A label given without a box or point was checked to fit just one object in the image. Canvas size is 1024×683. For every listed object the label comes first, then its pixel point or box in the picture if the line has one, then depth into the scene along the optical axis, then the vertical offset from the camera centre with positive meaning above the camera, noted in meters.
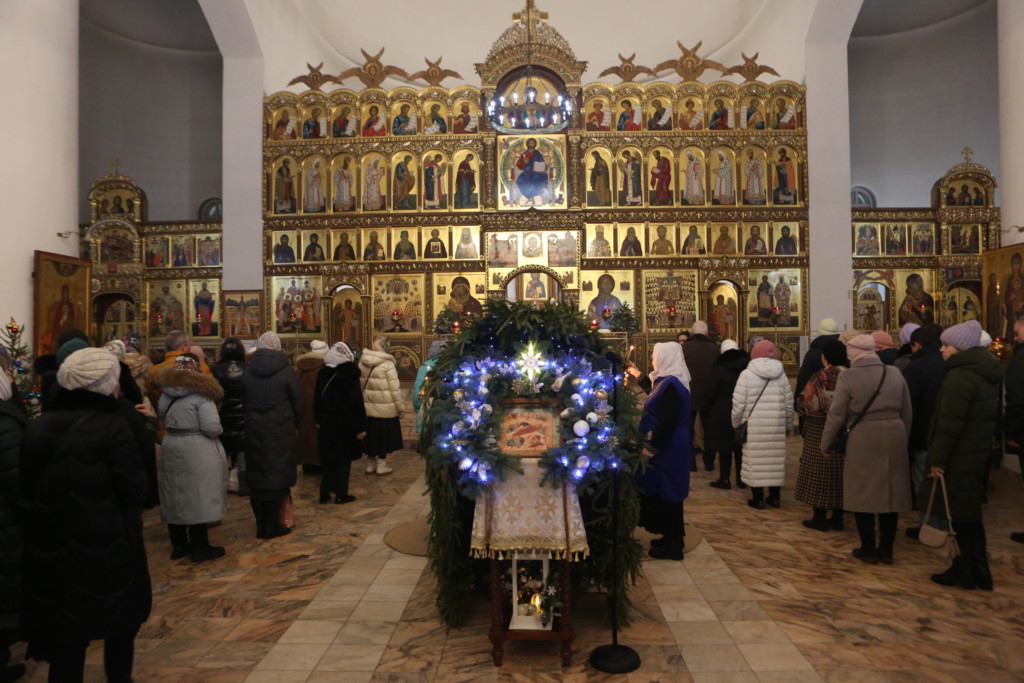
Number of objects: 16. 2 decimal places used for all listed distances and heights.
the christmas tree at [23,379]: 5.27 -0.18
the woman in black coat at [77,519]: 2.84 -0.70
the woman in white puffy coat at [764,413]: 6.27 -0.59
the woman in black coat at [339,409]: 6.70 -0.54
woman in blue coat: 4.85 -0.75
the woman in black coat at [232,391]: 6.44 -0.33
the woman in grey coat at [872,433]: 4.86 -0.61
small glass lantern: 3.63 -1.33
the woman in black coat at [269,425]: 5.61 -0.59
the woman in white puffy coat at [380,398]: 7.95 -0.51
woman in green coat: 4.38 -0.52
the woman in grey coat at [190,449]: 5.03 -0.71
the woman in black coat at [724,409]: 7.34 -0.63
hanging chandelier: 13.27 +5.08
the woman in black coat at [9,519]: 3.27 -0.82
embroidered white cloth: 3.54 -0.90
